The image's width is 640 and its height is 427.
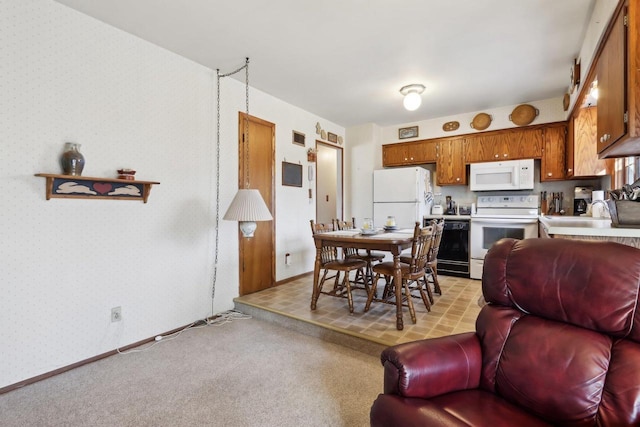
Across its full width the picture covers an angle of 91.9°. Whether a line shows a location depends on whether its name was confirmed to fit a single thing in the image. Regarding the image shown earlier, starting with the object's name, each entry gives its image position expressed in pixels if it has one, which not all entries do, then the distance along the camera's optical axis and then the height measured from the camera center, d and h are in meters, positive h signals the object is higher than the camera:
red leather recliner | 1.08 -0.56
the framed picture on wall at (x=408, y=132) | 5.31 +1.41
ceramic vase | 2.21 +0.38
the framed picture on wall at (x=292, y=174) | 4.28 +0.55
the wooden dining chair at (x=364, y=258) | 3.59 -0.53
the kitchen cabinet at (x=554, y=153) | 4.14 +0.81
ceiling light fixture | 3.63 +1.40
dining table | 2.67 -0.27
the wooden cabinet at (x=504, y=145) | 4.31 +0.99
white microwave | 4.34 +0.55
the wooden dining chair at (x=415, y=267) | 2.77 -0.52
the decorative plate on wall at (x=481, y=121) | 4.65 +1.40
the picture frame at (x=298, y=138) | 4.44 +1.10
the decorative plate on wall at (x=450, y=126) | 4.91 +1.40
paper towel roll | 3.59 +0.22
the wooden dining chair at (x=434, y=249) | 3.19 -0.38
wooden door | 3.66 +0.25
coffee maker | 4.14 +0.19
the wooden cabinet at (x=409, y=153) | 5.15 +1.04
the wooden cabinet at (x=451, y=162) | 4.86 +0.82
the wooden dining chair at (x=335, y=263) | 3.12 -0.53
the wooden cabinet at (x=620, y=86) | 1.61 +0.75
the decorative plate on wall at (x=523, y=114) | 4.31 +1.40
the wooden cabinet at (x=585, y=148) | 3.57 +0.79
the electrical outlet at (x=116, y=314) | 2.52 -0.83
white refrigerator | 4.79 +0.29
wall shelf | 2.20 +0.20
